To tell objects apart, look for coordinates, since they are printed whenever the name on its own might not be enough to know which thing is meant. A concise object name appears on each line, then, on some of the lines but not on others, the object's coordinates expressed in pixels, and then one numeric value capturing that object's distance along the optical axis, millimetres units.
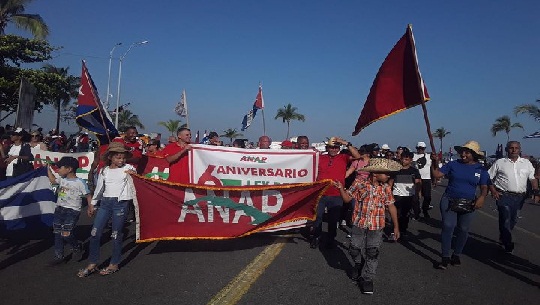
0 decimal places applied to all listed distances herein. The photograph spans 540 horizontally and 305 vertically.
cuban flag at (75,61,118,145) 7473
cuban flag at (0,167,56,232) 6004
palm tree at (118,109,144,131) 68812
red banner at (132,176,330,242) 5711
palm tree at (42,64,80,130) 47781
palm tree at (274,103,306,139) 73062
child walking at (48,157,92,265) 5551
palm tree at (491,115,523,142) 51175
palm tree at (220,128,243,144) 82025
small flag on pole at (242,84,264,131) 18141
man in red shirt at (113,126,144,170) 8039
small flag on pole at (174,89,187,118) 12294
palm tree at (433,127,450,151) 77750
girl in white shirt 5141
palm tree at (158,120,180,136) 61000
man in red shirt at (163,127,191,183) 6844
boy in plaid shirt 4820
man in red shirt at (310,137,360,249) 6754
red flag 5898
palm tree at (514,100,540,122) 32188
